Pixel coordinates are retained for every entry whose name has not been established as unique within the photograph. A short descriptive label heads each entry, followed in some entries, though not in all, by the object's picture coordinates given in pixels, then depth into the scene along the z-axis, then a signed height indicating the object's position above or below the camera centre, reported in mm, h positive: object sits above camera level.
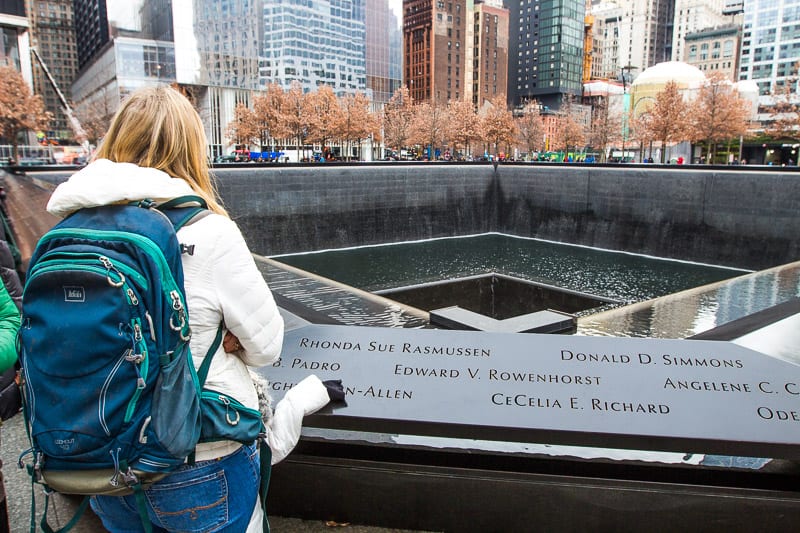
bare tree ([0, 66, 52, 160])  31234 +2608
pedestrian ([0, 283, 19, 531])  2141 -596
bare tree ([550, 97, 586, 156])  52250 +1971
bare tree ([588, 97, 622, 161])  46781 +1889
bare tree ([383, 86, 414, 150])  49969 +2517
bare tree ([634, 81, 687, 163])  36781 +2218
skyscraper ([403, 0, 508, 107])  109438 +19079
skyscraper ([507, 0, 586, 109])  133875 +23394
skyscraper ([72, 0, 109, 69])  80625 +18341
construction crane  39156 +1523
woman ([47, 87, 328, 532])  1517 -313
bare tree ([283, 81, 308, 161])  42500 +2835
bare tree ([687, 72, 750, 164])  37472 +2514
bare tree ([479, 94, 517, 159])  48781 +2304
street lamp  64069 +4402
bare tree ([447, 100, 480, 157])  49438 +2349
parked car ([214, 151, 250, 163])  48525 -46
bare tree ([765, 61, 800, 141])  31141 +1693
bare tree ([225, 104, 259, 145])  44969 +2212
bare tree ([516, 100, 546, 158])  54706 +2336
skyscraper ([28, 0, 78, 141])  119250 +23128
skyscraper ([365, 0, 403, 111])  81312 +13607
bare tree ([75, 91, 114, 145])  44000 +2913
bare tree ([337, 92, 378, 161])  44438 +2528
